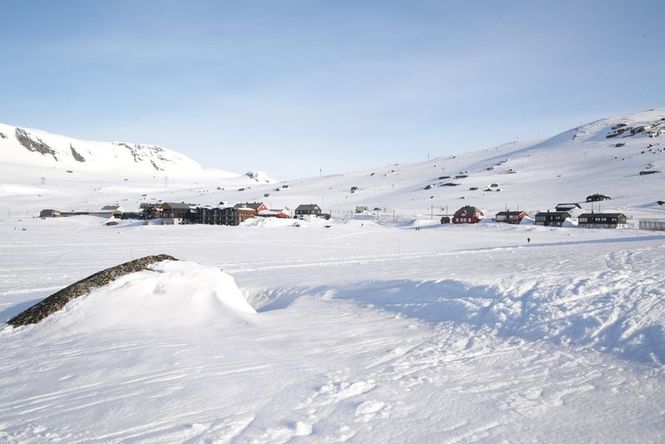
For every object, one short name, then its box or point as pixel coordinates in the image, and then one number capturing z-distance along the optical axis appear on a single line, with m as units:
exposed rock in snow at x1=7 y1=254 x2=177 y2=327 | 9.86
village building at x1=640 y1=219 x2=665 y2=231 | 42.90
